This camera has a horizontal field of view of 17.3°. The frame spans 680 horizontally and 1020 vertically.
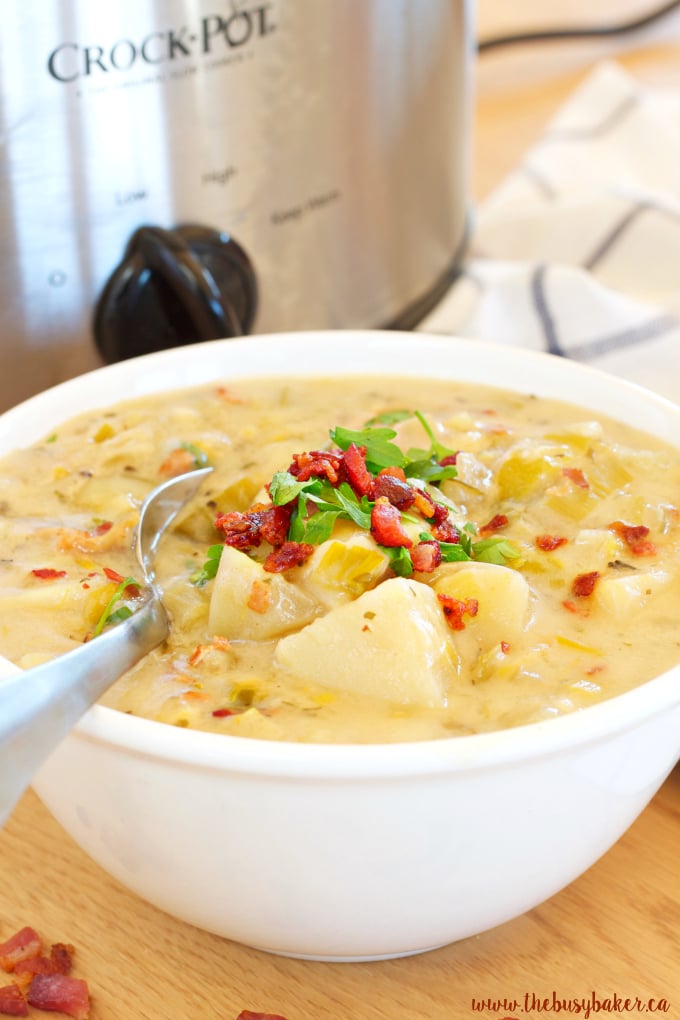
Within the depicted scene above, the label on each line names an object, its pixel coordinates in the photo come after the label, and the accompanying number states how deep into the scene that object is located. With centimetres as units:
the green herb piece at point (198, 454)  46
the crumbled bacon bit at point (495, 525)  43
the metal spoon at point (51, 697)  35
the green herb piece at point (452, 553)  41
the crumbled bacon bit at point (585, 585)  40
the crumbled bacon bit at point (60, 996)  38
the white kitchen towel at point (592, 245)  59
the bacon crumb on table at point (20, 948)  40
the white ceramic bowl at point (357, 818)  35
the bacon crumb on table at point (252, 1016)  38
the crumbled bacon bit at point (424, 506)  42
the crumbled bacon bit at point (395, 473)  43
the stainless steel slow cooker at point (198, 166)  47
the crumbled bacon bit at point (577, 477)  44
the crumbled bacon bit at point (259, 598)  39
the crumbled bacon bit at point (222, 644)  39
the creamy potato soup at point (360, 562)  38
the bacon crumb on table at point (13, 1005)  38
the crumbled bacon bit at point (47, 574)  41
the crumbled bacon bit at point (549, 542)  42
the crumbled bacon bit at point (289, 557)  40
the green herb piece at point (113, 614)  40
